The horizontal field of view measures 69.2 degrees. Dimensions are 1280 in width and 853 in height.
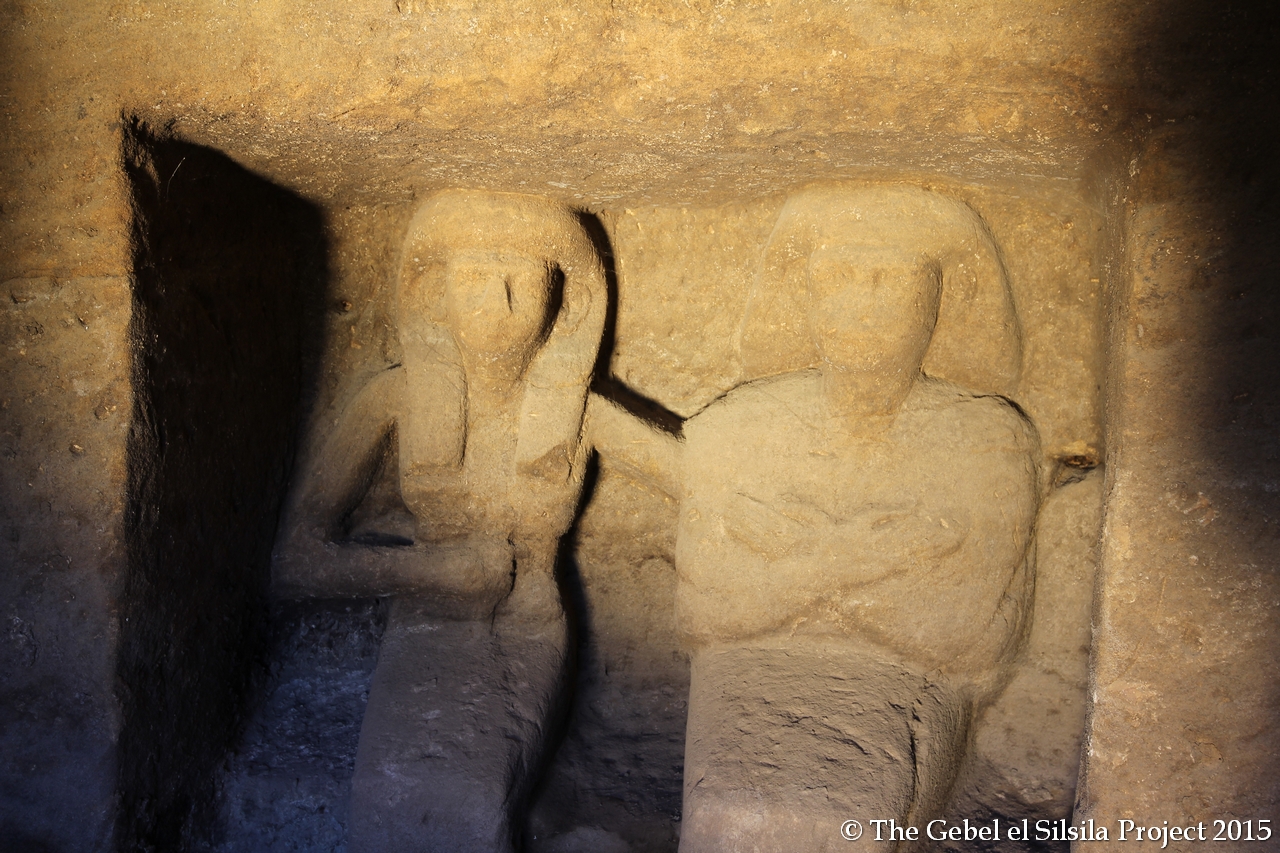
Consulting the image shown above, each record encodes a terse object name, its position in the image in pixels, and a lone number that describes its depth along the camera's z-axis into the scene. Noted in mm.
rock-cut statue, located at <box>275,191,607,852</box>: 2139
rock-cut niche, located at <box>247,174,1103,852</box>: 1971
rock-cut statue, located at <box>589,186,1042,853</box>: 1977
